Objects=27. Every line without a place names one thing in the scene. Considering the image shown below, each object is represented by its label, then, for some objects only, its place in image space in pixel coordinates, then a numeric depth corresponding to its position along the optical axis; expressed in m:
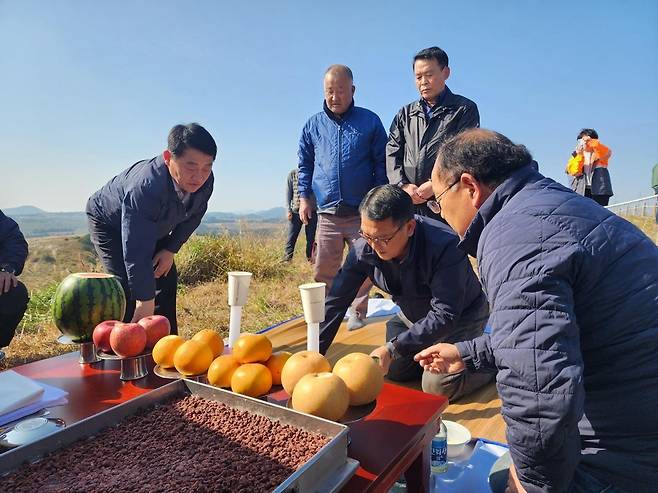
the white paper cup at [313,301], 1.70
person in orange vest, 7.38
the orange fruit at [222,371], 1.34
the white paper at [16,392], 1.26
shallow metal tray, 0.85
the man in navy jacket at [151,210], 2.50
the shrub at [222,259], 6.75
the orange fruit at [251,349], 1.36
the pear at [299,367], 1.23
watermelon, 1.73
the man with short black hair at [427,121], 3.34
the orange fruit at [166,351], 1.47
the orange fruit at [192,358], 1.39
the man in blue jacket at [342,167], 3.71
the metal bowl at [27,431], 1.06
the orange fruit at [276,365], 1.38
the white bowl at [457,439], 1.80
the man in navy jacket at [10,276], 2.98
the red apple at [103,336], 1.58
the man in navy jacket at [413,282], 2.21
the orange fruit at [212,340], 1.47
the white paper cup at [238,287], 1.94
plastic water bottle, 1.63
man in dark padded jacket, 1.03
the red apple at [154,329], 1.61
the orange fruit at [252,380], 1.26
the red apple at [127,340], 1.50
